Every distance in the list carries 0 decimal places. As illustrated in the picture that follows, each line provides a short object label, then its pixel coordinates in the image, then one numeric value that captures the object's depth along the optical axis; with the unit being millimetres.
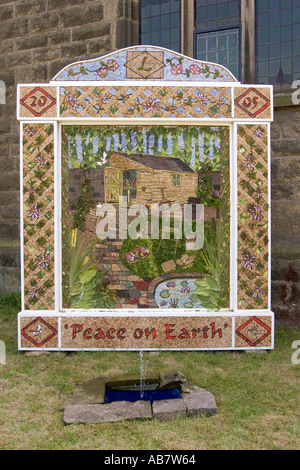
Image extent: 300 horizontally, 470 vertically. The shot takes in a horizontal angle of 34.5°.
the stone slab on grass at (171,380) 4039
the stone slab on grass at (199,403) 3539
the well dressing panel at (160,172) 5145
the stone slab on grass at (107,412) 3439
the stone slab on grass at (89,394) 3726
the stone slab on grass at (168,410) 3475
